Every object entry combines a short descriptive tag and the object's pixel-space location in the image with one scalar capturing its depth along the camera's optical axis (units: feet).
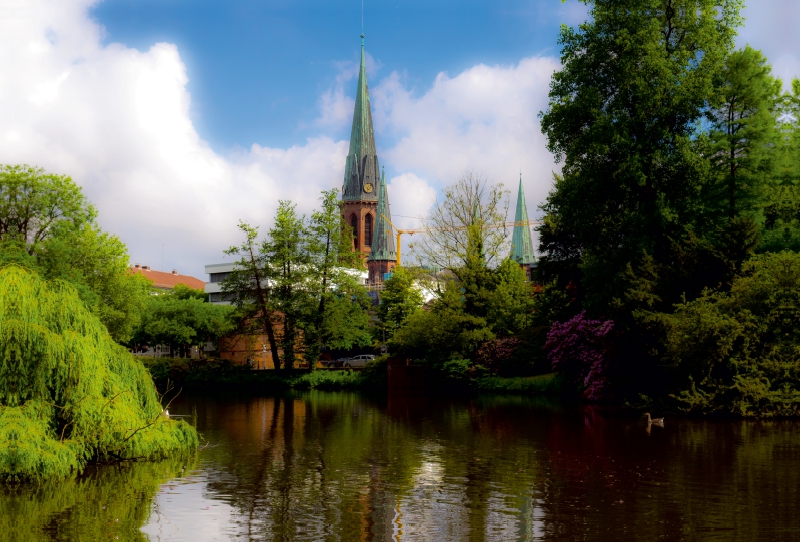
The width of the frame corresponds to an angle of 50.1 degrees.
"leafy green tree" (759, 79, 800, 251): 134.72
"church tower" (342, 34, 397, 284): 625.00
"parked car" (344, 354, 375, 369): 276.21
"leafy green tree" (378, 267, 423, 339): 262.06
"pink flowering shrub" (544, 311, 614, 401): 145.18
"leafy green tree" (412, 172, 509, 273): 198.39
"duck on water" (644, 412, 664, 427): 100.94
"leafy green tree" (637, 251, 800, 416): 107.45
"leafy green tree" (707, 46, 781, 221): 139.13
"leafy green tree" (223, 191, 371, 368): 221.05
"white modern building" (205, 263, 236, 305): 464.24
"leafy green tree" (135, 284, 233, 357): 297.12
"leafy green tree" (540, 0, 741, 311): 128.27
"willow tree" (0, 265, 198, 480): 58.44
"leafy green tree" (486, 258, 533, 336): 191.31
